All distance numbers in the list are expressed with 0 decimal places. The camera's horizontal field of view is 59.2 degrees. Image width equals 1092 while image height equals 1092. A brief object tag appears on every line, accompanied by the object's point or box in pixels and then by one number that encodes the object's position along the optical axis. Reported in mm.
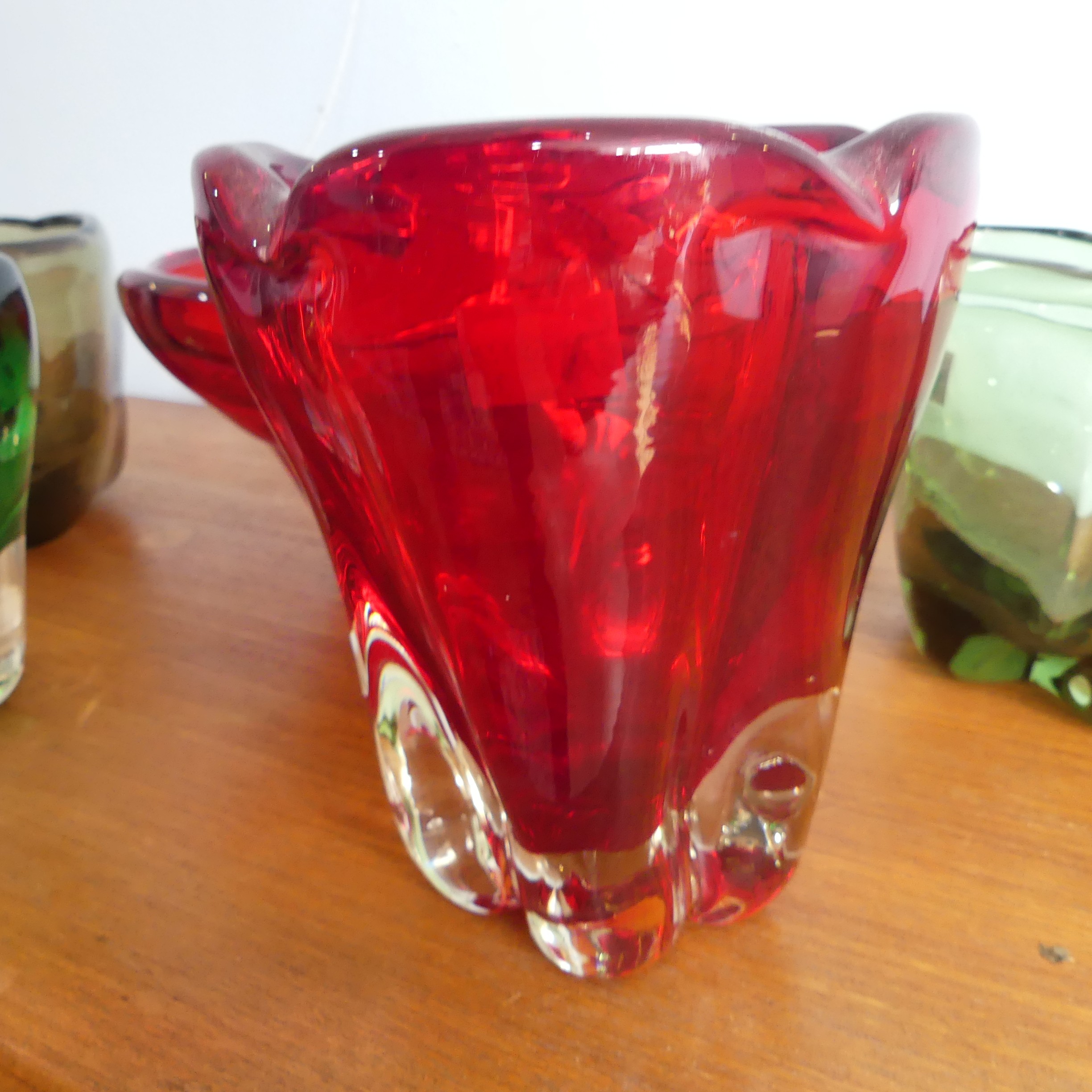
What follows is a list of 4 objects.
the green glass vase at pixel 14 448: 230
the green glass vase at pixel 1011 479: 222
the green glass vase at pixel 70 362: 318
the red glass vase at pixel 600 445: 108
